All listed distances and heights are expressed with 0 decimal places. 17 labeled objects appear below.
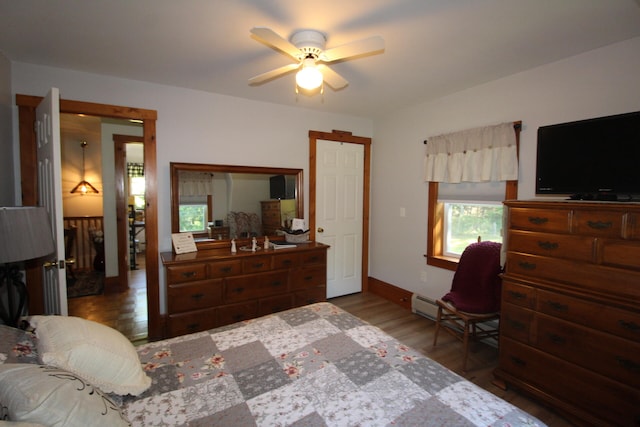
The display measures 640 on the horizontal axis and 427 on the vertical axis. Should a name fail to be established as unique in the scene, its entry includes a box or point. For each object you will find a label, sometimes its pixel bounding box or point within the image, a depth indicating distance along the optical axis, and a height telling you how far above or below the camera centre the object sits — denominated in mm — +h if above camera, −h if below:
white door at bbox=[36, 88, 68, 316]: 1899 +56
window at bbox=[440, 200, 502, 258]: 2904 -255
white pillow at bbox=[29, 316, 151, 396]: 1050 -571
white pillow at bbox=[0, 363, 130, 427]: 755 -535
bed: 1025 -766
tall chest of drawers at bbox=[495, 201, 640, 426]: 1631 -663
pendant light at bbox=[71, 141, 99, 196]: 4911 +152
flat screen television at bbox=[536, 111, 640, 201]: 1849 +277
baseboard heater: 3234 -1186
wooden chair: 2410 -806
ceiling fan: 1655 +867
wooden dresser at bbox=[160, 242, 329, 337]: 2600 -822
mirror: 3055 -24
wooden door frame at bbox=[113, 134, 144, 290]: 4059 -107
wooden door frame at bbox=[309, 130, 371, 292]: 3756 +254
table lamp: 1557 -234
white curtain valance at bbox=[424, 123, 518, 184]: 2611 +421
